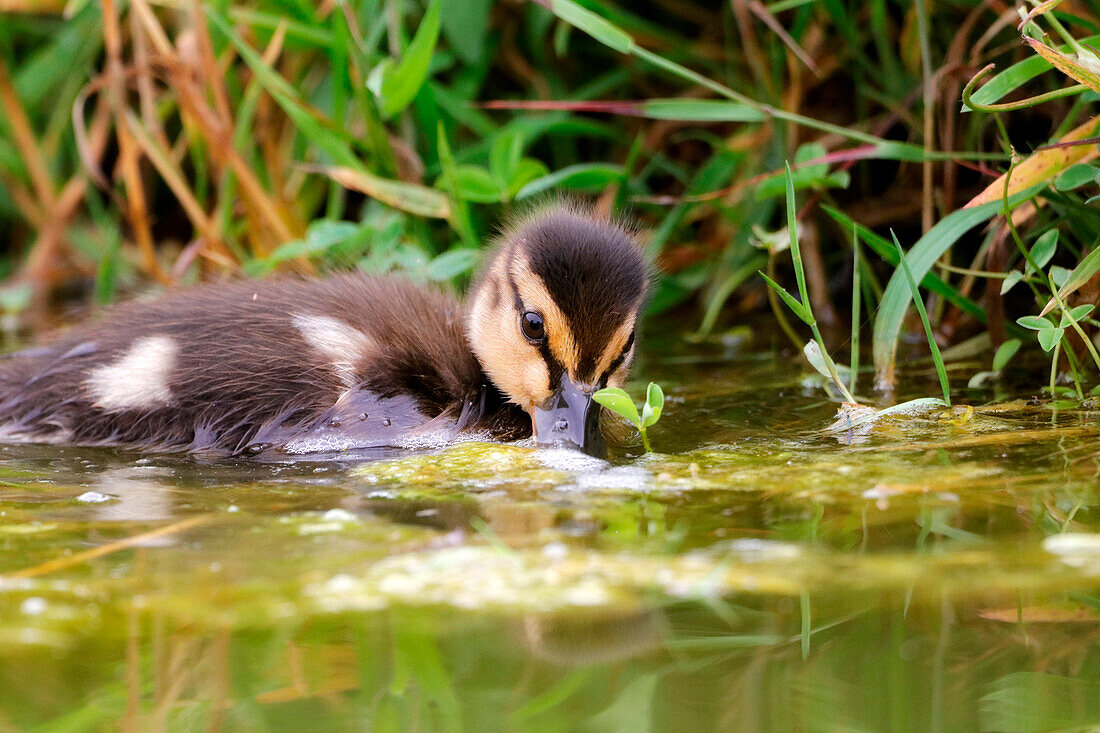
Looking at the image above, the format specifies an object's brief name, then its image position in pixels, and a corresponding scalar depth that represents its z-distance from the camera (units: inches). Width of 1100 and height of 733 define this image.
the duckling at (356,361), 202.7
